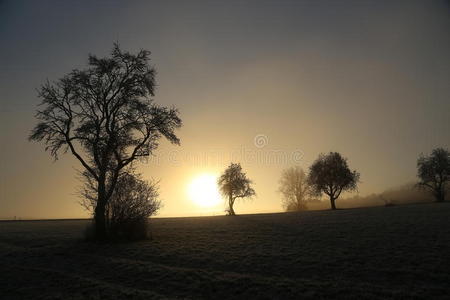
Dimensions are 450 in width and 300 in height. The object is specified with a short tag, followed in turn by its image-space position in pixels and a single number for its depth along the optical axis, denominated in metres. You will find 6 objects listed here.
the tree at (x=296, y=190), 85.05
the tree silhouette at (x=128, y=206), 28.19
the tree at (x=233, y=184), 76.56
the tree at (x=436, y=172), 75.56
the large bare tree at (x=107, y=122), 28.33
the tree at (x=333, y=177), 70.38
